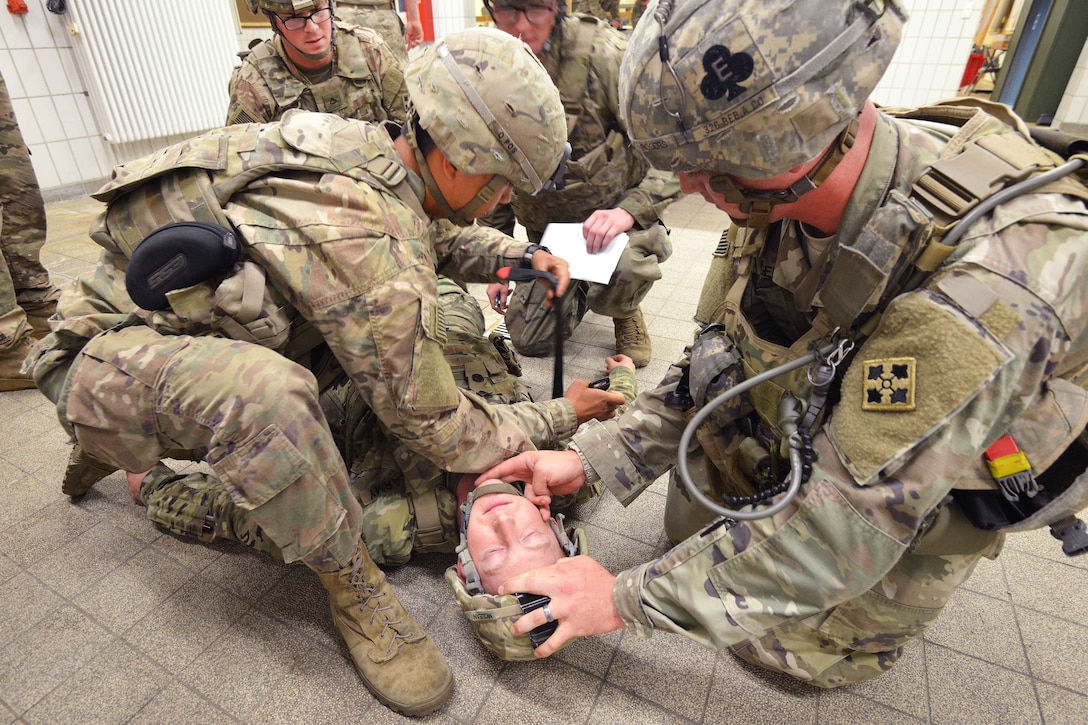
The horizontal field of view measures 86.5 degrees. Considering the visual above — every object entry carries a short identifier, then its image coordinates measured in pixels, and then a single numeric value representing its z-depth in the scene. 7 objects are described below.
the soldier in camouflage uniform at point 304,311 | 1.36
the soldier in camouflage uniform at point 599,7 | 4.84
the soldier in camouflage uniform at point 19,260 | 2.81
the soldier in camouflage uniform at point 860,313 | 0.93
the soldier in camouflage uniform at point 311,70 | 2.95
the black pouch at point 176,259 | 1.33
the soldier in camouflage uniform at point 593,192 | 2.67
